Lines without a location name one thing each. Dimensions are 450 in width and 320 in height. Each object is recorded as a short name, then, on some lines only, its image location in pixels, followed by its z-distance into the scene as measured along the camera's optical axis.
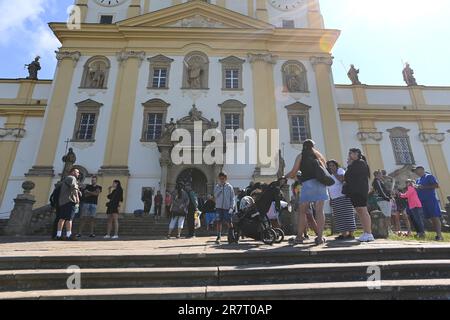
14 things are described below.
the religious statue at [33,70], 22.83
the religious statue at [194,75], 20.27
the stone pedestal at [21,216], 10.61
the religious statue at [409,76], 23.80
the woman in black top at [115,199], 8.65
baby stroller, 5.79
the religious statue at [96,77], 20.41
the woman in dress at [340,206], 6.12
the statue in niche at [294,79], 20.78
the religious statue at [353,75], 23.67
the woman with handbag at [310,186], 5.18
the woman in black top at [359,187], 5.50
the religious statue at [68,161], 14.46
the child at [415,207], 7.89
